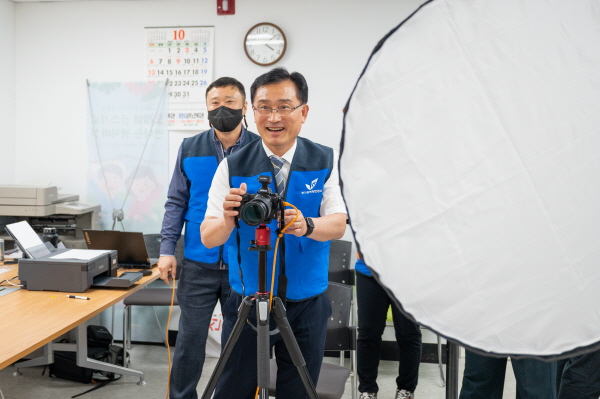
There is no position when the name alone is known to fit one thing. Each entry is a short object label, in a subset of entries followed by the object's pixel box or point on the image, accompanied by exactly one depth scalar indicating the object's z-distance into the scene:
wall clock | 3.54
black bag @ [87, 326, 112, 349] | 3.07
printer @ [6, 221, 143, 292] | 2.29
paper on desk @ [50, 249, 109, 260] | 2.38
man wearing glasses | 1.40
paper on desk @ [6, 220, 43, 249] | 2.32
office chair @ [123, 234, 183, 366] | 3.21
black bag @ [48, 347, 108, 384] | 2.92
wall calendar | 3.62
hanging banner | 3.70
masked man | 2.01
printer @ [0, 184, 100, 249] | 3.21
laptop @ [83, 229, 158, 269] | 2.69
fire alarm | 3.55
